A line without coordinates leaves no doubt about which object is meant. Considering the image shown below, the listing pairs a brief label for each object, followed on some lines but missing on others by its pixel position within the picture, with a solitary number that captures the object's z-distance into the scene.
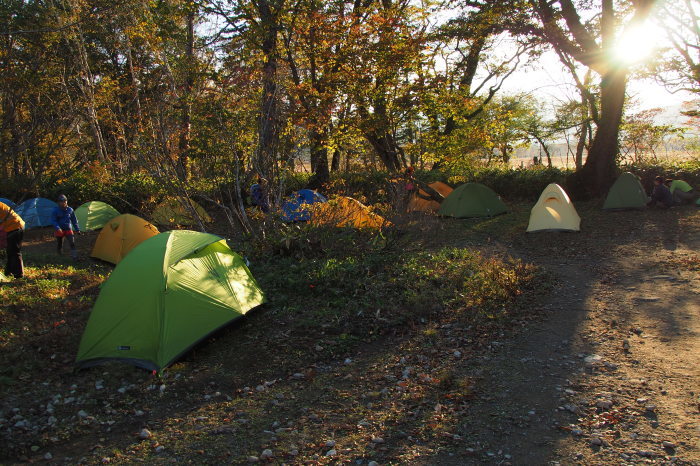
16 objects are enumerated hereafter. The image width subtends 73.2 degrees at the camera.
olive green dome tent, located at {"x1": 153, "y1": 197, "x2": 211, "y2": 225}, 10.51
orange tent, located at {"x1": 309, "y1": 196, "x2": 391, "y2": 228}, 8.60
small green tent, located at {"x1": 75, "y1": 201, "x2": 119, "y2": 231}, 14.45
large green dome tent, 5.34
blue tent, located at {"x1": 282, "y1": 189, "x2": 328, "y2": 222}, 9.24
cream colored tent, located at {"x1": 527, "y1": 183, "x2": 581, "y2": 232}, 10.95
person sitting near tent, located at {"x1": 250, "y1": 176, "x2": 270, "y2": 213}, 9.71
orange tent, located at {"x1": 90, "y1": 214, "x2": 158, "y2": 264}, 10.85
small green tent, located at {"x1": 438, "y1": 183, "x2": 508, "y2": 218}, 14.01
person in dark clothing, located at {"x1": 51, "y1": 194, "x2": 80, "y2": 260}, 10.64
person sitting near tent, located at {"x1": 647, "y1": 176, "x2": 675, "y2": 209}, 12.58
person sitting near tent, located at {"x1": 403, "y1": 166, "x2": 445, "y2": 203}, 14.74
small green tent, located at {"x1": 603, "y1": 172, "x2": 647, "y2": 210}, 12.79
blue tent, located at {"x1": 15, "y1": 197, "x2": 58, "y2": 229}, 15.00
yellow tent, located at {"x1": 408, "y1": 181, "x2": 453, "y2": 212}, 14.73
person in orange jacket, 8.17
